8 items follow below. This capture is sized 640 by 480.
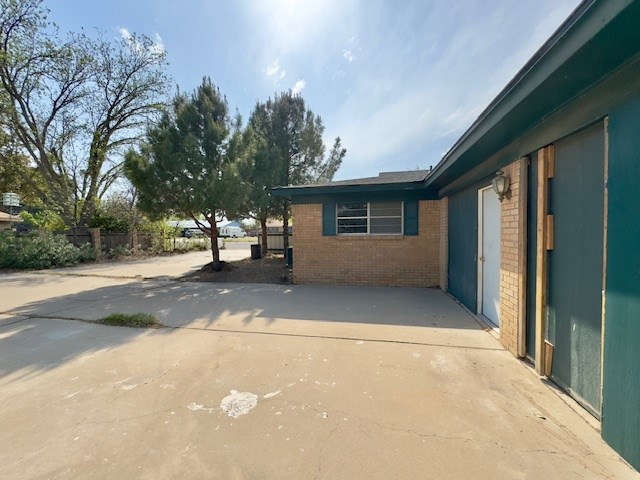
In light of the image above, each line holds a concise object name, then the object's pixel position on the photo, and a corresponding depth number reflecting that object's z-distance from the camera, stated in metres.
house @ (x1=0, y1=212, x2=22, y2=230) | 21.13
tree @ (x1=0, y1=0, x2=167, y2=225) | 14.02
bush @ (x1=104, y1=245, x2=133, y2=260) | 15.59
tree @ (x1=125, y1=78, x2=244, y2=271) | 8.91
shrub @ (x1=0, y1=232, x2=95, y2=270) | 11.41
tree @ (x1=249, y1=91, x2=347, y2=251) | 13.05
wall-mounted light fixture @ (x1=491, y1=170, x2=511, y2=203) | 3.69
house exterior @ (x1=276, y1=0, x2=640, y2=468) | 1.84
